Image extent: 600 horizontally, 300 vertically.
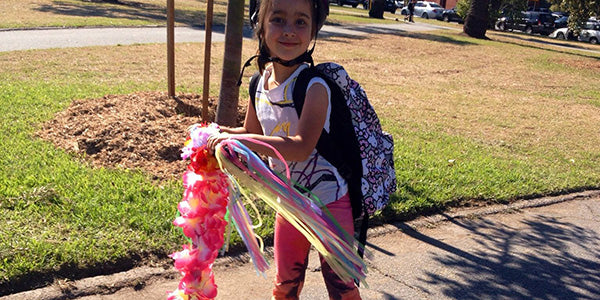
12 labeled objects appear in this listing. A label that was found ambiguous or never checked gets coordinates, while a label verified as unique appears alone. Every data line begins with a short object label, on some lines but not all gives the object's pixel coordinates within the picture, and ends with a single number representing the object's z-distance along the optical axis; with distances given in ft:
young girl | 8.15
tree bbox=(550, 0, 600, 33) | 70.13
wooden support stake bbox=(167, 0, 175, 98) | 22.83
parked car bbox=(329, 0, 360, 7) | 162.71
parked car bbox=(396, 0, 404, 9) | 190.60
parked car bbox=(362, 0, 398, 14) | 164.25
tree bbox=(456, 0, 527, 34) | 107.45
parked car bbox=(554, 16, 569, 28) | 128.98
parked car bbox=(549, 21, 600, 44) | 112.57
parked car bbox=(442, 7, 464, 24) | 147.74
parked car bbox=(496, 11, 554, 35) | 126.95
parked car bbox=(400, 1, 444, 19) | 153.79
